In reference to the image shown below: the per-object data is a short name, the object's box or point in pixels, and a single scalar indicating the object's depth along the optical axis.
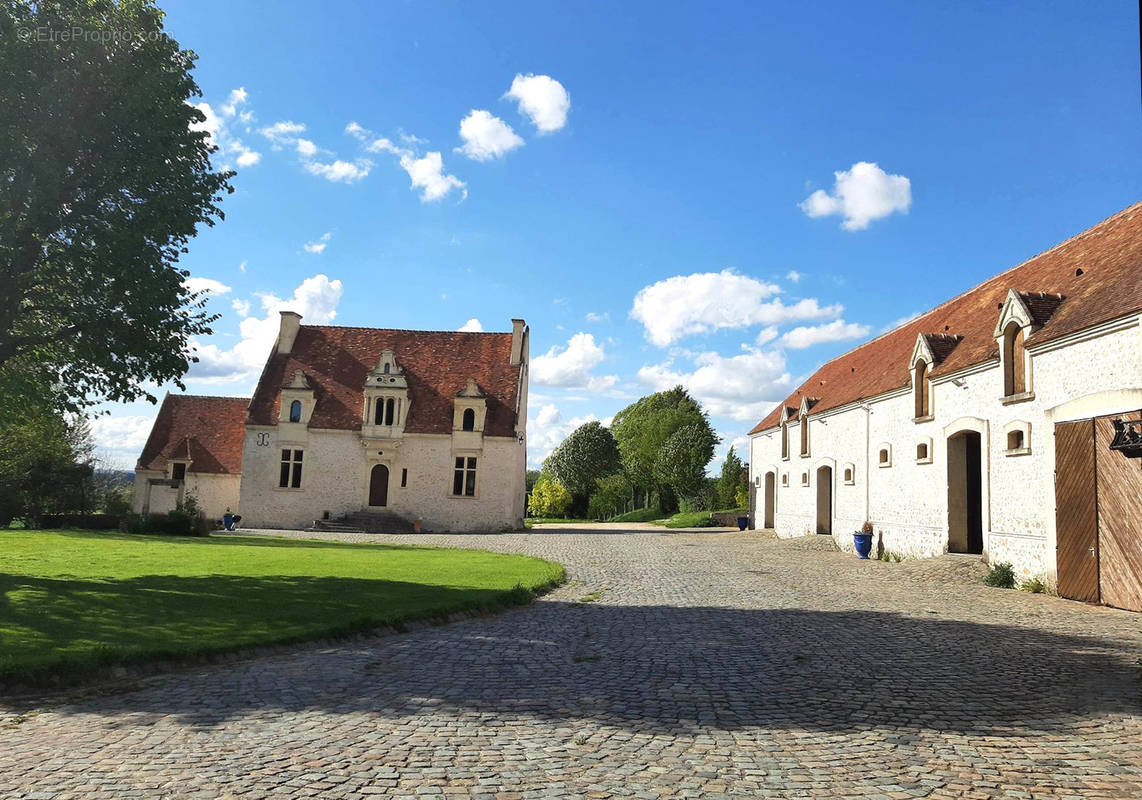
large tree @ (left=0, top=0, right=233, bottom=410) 12.87
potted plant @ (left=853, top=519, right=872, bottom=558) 22.94
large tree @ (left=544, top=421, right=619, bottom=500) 69.75
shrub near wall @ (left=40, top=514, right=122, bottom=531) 30.17
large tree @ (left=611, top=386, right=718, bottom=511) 59.56
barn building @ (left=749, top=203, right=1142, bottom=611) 13.27
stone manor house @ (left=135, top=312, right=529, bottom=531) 36.66
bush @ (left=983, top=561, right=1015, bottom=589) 16.05
